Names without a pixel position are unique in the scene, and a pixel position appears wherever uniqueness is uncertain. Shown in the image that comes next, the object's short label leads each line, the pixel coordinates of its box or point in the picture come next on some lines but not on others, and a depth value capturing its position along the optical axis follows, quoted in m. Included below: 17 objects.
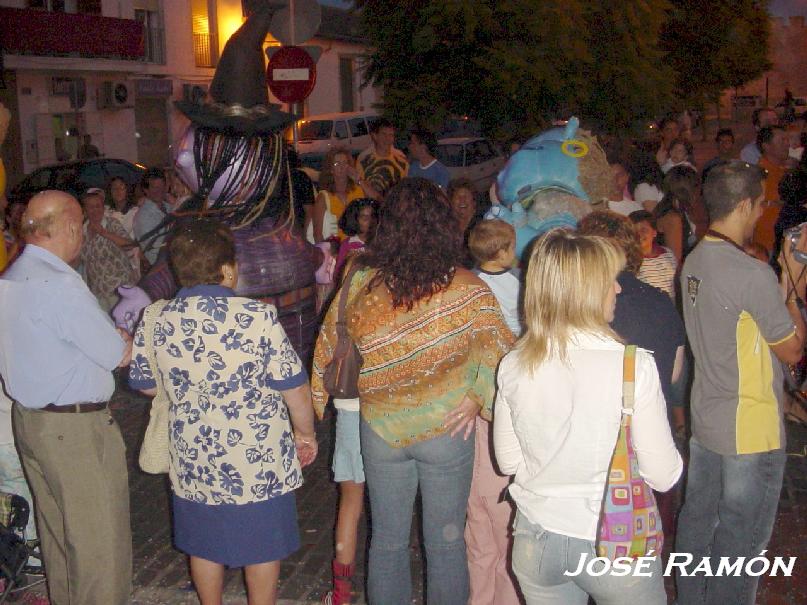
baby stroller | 4.07
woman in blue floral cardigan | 3.21
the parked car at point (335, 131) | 22.30
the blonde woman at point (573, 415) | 2.48
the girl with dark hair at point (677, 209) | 5.75
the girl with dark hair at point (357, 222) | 5.59
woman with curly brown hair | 3.25
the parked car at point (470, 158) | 19.03
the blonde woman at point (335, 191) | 6.86
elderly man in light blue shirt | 3.40
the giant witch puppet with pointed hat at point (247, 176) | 4.32
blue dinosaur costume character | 4.55
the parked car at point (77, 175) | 15.06
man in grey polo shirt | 3.21
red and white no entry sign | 8.45
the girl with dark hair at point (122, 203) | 8.45
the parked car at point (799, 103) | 31.84
